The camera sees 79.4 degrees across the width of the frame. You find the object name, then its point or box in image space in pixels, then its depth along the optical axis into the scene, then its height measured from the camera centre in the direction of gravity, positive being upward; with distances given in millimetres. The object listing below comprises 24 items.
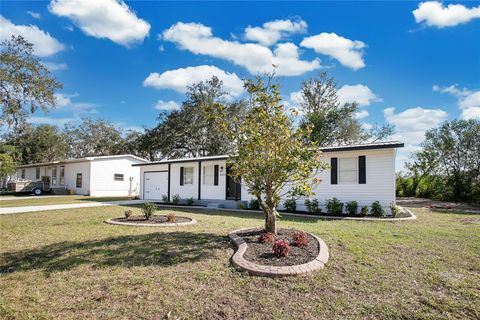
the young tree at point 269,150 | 6359 +571
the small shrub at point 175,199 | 18062 -1554
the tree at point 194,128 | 29438 +4840
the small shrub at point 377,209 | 11648 -1352
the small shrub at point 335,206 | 12336 -1318
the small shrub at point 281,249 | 5135 -1315
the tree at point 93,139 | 41688 +5080
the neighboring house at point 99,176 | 25094 -230
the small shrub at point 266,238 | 6103 -1344
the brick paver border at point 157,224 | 8898 -1572
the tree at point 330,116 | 27031 +5577
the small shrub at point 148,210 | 10031 -1253
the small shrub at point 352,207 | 12055 -1298
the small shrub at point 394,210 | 11352 -1319
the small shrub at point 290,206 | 13524 -1444
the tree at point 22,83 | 19891 +6412
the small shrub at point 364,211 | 11812 -1429
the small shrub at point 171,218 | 9492 -1459
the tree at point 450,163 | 20219 +1018
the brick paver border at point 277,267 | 4438 -1480
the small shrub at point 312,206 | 12810 -1360
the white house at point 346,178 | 11844 -129
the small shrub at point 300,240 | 5753 -1309
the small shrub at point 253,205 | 14327 -1499
